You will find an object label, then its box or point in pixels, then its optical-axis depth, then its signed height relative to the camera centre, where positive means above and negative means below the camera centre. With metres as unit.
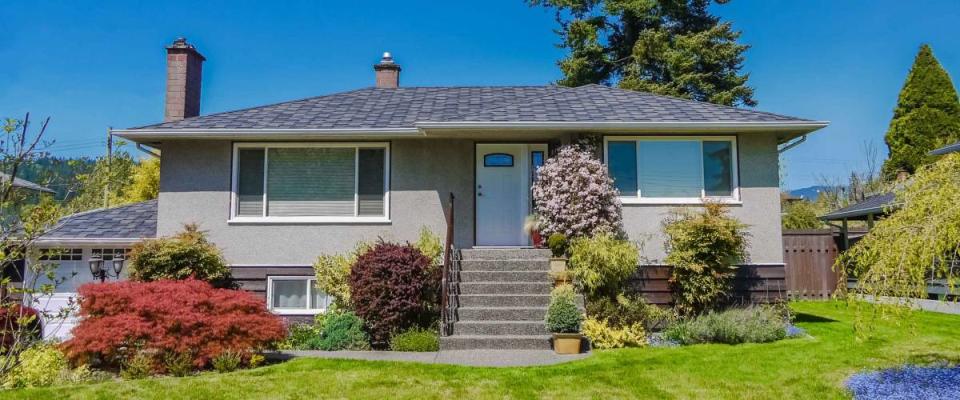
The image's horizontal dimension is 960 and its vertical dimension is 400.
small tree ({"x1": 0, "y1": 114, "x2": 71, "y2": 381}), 5.63 +0.32
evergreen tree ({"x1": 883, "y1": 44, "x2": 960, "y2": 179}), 22.42 +4.80
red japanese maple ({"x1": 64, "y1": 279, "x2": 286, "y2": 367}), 7.82 -0.97
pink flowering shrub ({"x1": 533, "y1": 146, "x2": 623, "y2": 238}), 10.45 +0.83
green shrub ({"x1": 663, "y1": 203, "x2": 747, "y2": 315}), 9.94 -0.11
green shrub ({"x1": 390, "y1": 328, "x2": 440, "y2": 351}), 9.08 -1.34
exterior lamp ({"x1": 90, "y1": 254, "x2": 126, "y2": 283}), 11.03 -0.39
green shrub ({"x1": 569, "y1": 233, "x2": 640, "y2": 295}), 9.68 -0.23
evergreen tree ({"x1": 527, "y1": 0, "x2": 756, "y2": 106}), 25.16 +8.06
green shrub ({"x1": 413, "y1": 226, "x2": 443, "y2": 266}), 10.42 +0.01
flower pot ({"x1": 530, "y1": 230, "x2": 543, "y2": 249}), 11.32 +0.15
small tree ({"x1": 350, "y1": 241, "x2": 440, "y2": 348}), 9.35 -0.62
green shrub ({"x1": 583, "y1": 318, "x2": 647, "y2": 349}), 9.17 -1.25
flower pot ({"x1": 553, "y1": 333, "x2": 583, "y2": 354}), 8.57 -1.25
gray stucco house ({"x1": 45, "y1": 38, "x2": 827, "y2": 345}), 10.93 +1.27
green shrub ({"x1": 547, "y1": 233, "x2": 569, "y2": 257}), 10.30 +0.06
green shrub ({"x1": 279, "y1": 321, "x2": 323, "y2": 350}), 9.73 -1.41
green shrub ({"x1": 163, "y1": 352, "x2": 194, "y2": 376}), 7.68 -1.43
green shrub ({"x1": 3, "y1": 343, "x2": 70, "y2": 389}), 7.32 -1.47
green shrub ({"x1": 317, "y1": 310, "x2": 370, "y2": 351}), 9.53 -1.32
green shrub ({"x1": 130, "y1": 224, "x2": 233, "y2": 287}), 10.00 -0.23
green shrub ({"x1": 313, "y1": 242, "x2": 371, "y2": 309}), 10.41 -0.47
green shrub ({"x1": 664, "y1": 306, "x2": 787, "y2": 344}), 9.24 -1.15
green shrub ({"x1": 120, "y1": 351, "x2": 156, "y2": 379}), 7.66 -1.46
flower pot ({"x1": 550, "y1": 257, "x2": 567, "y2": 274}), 10.12 -0.27
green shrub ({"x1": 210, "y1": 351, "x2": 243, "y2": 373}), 7.89 -1.44
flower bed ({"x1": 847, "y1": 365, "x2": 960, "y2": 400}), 5.88 -1.28
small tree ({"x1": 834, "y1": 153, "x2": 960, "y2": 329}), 5.55 +0.09
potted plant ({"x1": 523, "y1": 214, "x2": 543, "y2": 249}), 11.33 +0.34
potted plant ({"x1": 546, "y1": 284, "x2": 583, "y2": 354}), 8.58 -1.05
